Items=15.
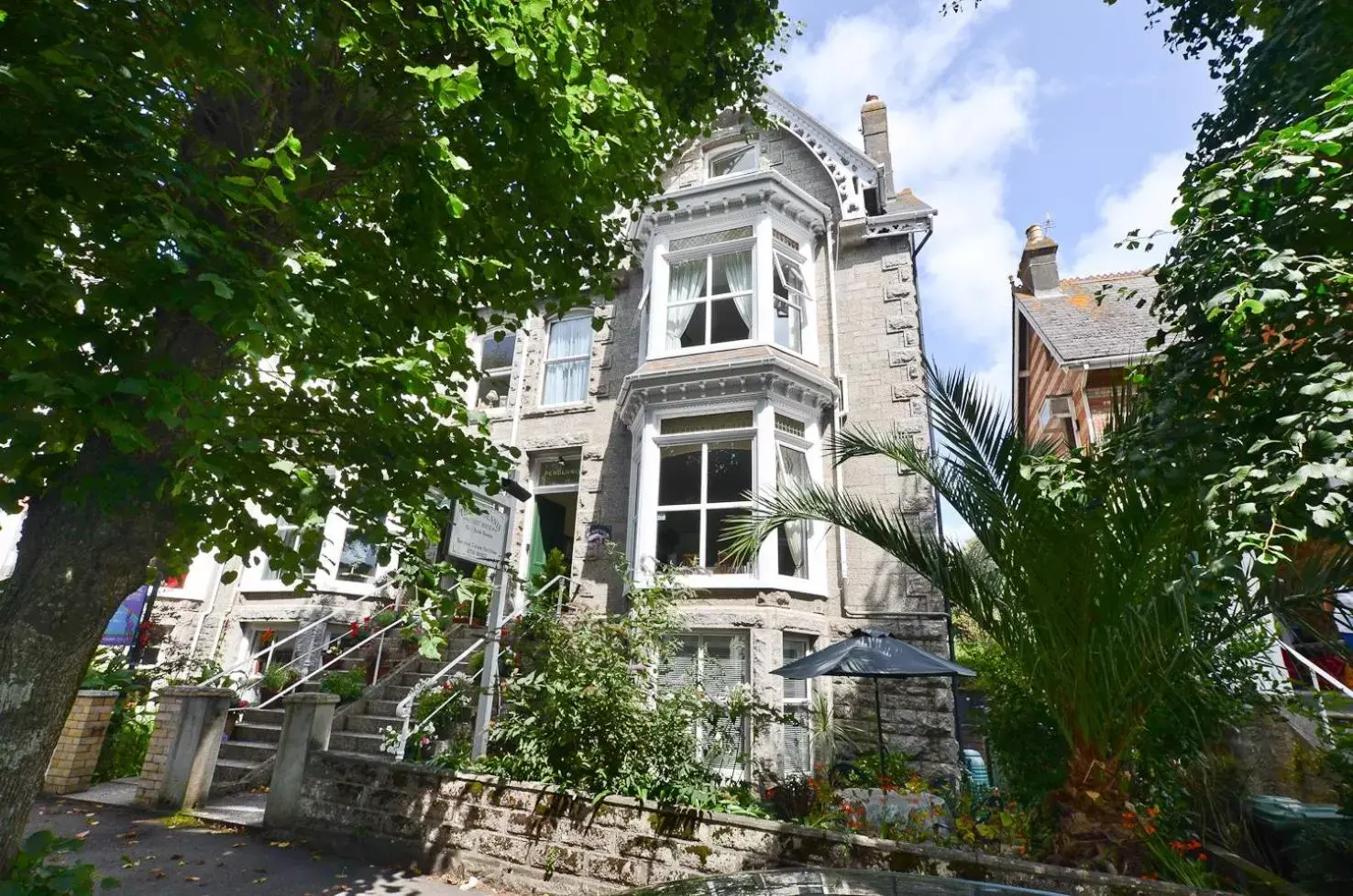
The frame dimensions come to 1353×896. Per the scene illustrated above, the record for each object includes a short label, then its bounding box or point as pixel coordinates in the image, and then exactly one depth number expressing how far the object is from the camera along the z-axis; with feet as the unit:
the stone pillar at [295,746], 22.39
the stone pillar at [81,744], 27.17
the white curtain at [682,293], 38.63
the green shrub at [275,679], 32.48
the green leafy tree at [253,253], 9.55
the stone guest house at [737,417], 30.37
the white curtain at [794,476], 32.68
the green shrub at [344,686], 31.19
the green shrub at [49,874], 9.57
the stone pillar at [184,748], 24.86
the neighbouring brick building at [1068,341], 43.93
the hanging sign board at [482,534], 20.52
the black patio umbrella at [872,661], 22.56
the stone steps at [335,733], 27.78
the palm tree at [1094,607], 13.50
